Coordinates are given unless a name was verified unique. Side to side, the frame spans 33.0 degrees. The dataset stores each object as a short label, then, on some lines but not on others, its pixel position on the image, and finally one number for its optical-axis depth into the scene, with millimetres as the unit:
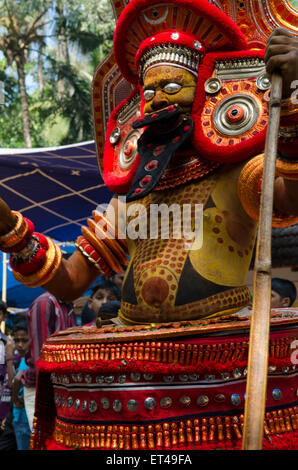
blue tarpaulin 5742
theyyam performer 1395
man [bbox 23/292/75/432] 3605
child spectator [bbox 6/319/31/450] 4496
